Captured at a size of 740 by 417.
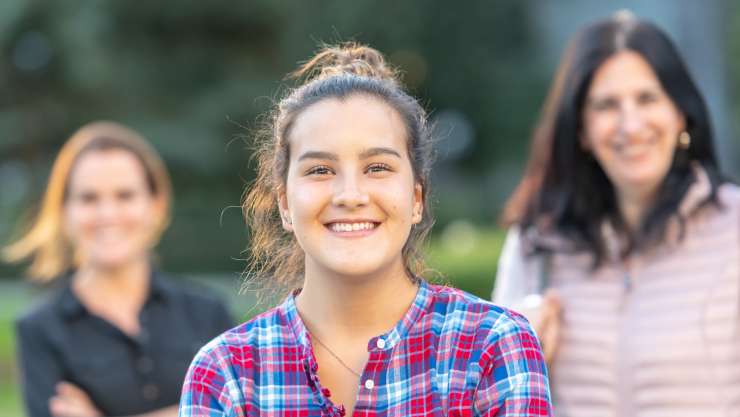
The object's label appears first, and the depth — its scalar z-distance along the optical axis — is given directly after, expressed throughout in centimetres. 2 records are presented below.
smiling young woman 469
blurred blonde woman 798
